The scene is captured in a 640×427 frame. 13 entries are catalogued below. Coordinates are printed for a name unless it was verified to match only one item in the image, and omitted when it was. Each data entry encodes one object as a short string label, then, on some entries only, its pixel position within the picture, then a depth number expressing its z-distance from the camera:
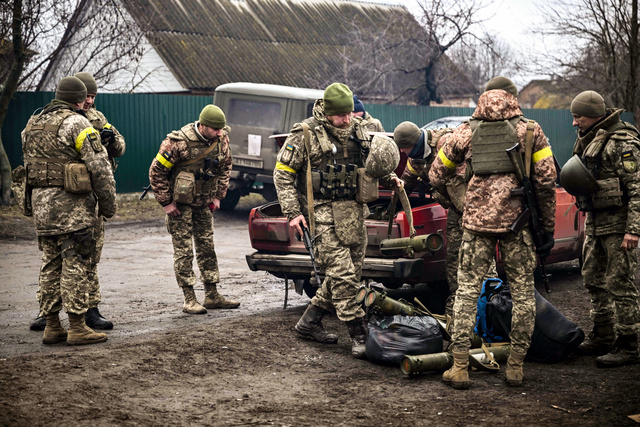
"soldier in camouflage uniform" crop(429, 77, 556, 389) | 4.89
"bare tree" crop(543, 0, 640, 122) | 23.19
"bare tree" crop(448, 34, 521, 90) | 23.65
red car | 6.48
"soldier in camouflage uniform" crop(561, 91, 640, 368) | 5.42
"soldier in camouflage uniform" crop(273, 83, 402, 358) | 5.82
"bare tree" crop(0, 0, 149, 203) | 14.12
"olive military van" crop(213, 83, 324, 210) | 14.55
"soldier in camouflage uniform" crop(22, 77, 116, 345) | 5.89
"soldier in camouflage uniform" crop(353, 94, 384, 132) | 9.49
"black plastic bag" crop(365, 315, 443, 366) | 5.44
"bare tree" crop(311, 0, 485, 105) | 23.66
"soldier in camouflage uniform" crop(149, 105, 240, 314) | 7.07
